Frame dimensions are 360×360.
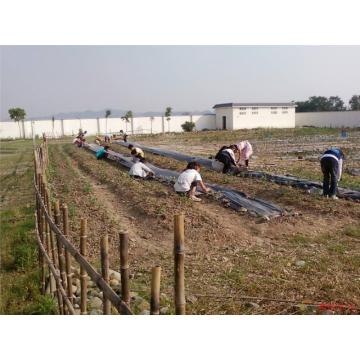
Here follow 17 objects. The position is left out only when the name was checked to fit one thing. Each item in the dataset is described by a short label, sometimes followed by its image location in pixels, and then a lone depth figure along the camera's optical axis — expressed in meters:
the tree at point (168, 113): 48.72
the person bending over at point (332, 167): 7.15
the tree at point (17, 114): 41.62
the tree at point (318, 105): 55.09
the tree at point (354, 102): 56.47
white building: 45.09
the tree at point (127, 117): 48.25
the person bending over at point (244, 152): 11.05
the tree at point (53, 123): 44.89
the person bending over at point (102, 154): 16.17
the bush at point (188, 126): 43.47
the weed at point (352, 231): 5.57
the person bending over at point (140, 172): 10.42
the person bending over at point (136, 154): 11.10
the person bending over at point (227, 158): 10.48
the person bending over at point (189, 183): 7.62
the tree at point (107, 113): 52.42
